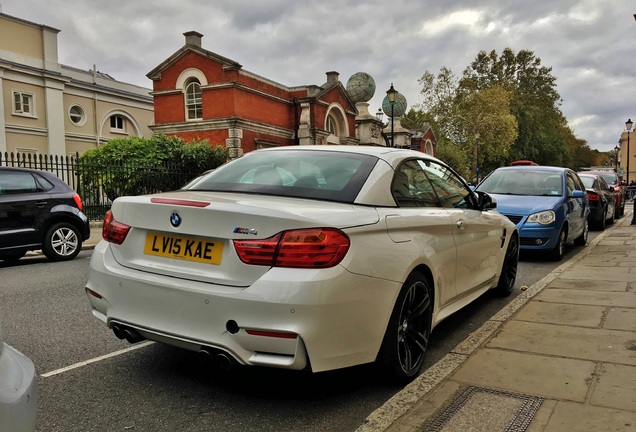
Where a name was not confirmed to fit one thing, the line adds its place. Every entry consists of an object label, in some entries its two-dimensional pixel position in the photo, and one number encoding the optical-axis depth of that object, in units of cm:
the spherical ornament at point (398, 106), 4228
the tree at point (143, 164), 1747
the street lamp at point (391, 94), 2366
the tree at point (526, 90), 5859
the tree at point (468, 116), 4181
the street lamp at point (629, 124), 3399
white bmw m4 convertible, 274
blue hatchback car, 855
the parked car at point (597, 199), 1409
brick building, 2614
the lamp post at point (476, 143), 3941
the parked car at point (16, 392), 160
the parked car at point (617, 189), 1892
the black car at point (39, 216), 824
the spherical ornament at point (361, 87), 3809
